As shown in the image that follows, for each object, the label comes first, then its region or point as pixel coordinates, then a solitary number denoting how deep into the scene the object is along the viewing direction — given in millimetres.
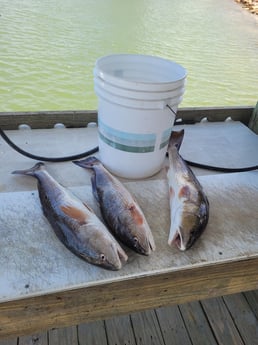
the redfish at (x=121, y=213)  819
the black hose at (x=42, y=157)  1193
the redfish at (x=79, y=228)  763
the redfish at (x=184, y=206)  852
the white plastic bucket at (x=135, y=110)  932
